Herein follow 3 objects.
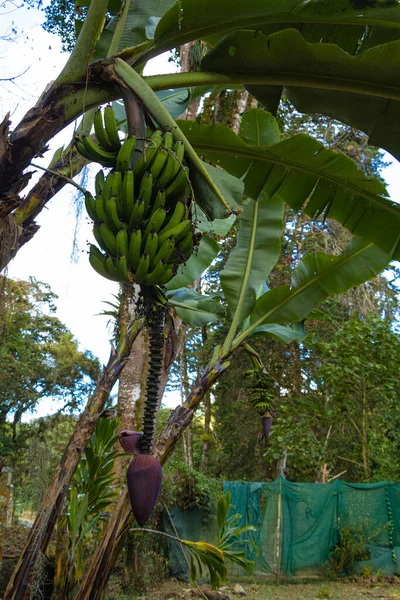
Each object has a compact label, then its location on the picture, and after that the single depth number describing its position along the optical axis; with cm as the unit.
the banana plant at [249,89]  192
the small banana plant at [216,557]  439
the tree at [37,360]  1291
